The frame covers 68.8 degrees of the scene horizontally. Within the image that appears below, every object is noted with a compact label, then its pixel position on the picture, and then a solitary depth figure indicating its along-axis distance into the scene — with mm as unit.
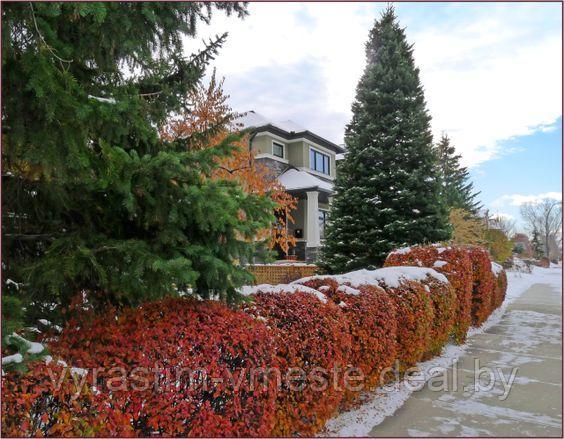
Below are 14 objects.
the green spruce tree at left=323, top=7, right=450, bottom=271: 12352
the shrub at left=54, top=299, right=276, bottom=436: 2371
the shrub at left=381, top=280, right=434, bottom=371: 5215
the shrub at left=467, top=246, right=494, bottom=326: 8961
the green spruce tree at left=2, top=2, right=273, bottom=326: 2502
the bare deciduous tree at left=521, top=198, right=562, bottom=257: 60656
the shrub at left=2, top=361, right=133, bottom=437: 1969
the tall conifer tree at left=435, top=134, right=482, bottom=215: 28509
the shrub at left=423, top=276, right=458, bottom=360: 6207
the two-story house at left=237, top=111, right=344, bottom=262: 21203
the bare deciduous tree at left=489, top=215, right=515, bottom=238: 43000
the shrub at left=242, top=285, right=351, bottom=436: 3316
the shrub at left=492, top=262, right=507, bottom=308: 11125
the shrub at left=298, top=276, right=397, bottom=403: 4223
